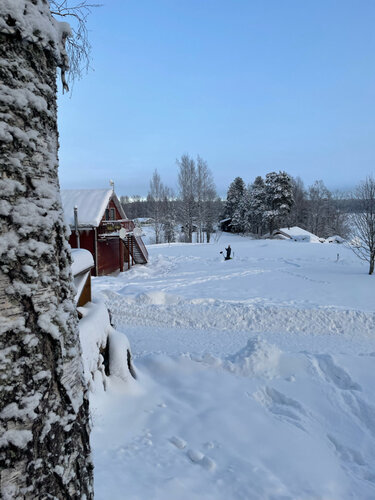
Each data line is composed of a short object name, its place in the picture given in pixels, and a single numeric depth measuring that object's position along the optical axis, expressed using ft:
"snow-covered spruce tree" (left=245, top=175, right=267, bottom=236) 162.20
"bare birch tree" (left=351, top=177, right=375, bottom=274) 53.78
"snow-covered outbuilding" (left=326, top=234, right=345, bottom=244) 138.55
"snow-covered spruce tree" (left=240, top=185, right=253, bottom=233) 173.58
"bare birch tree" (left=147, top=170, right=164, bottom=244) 129.18
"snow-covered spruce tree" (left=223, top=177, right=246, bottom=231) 187.73
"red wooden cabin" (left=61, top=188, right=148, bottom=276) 58.29
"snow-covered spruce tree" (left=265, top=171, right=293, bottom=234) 148.87
